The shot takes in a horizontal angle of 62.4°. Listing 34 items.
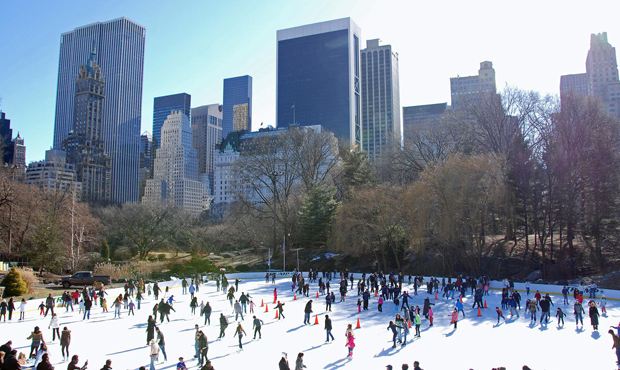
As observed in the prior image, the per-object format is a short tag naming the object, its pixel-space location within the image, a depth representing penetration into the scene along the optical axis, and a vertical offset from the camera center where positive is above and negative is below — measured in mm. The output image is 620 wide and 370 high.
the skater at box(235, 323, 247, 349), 17834 -3019
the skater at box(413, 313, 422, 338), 19703 -3036
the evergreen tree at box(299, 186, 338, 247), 56375 +3164
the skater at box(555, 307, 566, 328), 21844 -3098
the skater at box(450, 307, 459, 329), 21422 -3053
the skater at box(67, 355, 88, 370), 12050 -2826
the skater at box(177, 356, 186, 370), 12916 -3063
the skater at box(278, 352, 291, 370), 13094 -3056
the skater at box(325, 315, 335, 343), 18969 -3061
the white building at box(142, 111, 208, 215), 82906 +6717
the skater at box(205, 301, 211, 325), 22375 -2904
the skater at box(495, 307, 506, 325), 22703 -3129
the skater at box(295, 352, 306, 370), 13539 -3133
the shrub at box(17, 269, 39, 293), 34897 -2396
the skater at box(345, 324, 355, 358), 16781 -3196
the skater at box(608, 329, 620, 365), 15180 -3011
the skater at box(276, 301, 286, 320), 24266 -3145
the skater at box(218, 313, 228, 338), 19359 -3011
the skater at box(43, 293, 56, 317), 23275 -2630
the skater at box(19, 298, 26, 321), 24766 -3166
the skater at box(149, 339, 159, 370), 14766 -3092
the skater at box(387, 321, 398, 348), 18084 -3031
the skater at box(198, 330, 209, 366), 15542 -3063
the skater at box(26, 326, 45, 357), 15805 -2904
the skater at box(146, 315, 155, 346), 17422 -2871
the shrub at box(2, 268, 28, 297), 32188 -2528
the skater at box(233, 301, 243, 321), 23266 -2940
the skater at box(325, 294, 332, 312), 26281 -2970
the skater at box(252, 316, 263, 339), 19578 -3075
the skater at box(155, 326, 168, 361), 15945 -2998
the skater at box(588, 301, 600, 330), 20344 -2837
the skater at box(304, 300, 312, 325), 22781 -3025
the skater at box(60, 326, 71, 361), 16400 -3101
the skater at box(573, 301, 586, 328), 21203 -2818
